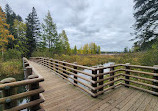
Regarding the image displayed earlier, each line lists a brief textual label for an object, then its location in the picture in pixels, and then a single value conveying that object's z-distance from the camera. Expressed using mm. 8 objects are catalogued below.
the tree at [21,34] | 20953
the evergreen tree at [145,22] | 7984
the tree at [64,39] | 31678
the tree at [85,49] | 61100
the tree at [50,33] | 18688
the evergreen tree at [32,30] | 23656
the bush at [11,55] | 15172
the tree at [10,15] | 27973
